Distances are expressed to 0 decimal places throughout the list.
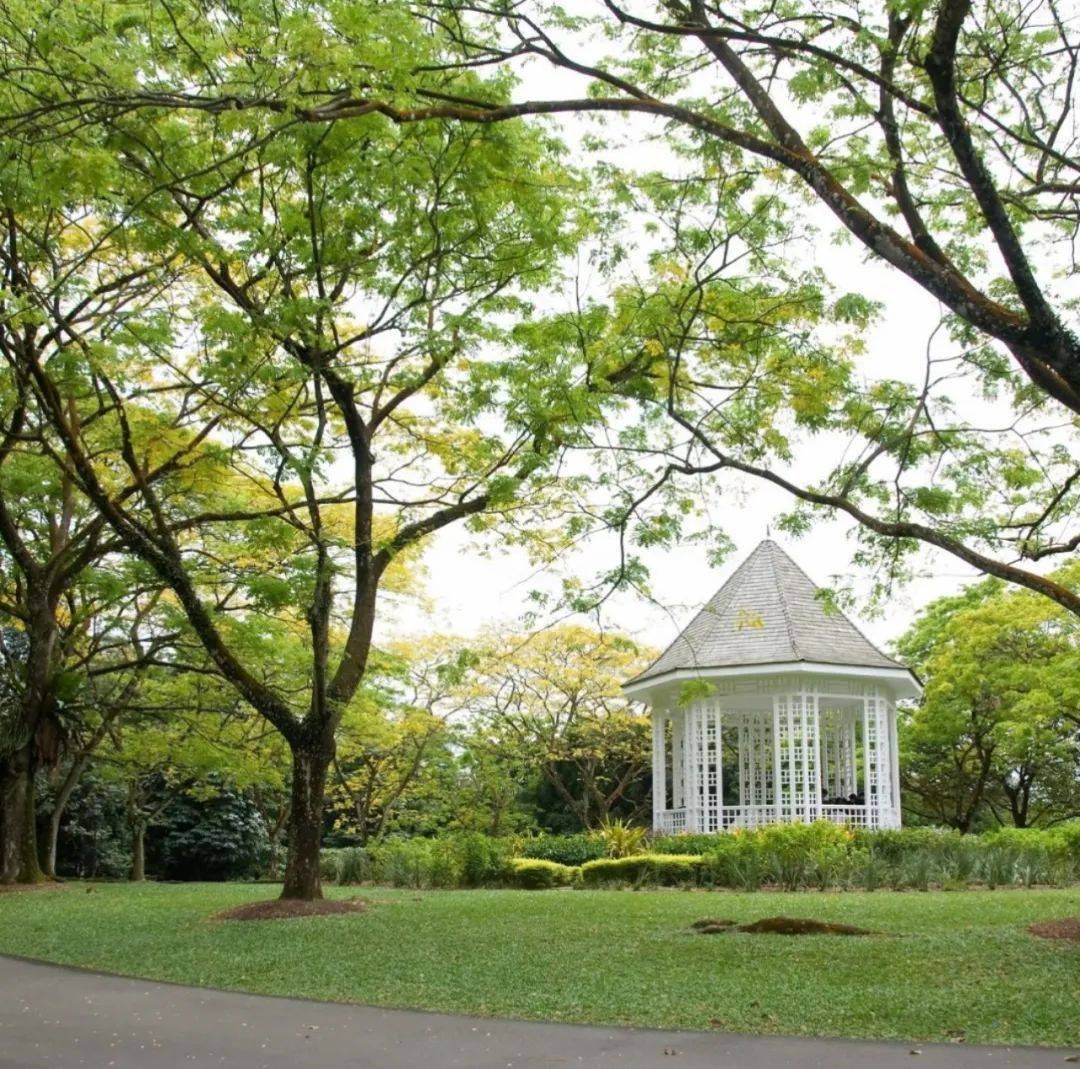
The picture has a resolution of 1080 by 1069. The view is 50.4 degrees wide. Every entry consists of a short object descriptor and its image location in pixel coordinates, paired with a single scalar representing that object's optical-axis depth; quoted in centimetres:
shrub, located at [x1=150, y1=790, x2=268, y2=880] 2764
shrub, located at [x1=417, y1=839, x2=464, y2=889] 1831
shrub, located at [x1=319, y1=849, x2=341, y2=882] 2038
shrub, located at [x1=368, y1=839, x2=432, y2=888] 1855
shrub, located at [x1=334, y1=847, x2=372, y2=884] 1986
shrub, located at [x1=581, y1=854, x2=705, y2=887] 1688
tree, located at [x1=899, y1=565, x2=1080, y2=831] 2512
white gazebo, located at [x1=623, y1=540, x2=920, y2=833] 2077
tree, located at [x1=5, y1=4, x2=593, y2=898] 980
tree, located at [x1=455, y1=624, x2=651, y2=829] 2762
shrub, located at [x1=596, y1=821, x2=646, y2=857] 1958
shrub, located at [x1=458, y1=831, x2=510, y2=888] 1802
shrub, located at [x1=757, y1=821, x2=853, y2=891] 1547
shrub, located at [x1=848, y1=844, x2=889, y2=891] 1538
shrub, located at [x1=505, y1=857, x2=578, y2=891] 1759
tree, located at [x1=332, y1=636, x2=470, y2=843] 2636
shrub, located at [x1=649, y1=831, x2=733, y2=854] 1865
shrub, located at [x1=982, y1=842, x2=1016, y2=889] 1574
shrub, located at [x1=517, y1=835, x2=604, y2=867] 1988
